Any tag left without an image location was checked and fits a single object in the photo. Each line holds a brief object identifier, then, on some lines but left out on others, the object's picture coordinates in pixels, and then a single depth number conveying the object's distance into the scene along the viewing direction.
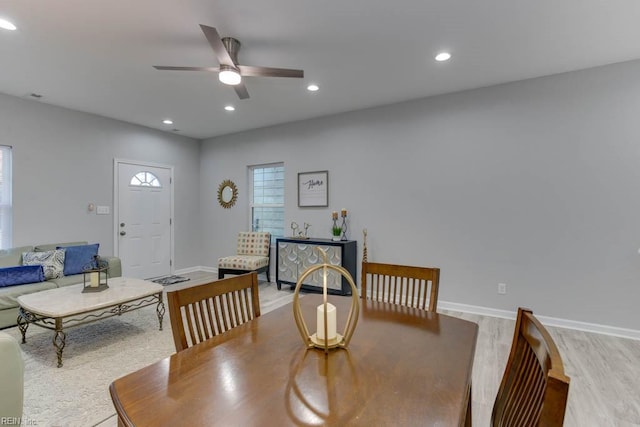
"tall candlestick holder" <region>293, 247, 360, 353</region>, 1.09
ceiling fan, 2.47
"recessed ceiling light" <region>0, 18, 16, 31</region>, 2.36
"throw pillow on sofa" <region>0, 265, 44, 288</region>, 3.22
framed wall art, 4.73
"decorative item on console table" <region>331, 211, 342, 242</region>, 4.41
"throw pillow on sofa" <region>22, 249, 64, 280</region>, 3.59
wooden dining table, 0.74
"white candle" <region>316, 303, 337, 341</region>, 1.11
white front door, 4.99
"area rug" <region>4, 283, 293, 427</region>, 1.88
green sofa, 3.08
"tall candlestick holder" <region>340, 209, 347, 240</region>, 4.51
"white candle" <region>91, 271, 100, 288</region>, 3.01
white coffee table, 2.43
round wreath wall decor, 5.78
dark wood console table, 4.20
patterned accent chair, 4.72
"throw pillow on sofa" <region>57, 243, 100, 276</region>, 3.80
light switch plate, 4.70
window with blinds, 5.36
